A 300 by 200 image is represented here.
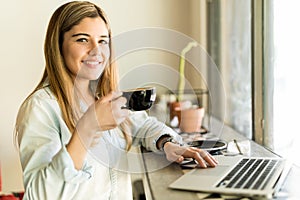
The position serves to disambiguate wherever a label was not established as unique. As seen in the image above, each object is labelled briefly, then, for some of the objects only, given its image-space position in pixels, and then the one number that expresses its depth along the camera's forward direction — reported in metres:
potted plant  1.90
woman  1.04
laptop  0.97
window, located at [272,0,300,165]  1.35
